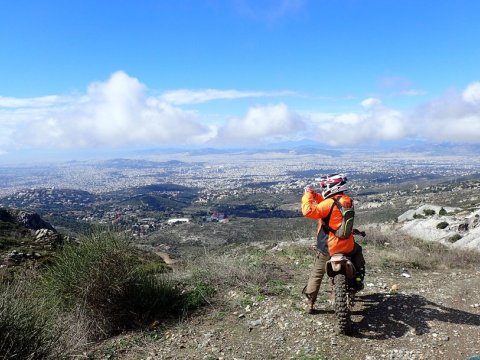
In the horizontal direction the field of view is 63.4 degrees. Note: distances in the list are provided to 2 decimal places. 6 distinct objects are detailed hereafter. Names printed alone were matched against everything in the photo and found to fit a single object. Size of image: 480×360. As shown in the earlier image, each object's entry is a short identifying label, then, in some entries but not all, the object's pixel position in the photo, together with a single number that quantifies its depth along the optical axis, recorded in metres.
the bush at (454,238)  15.46
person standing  5.76
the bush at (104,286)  6.14
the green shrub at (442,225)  17.52
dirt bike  5.46
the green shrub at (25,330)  3.73
